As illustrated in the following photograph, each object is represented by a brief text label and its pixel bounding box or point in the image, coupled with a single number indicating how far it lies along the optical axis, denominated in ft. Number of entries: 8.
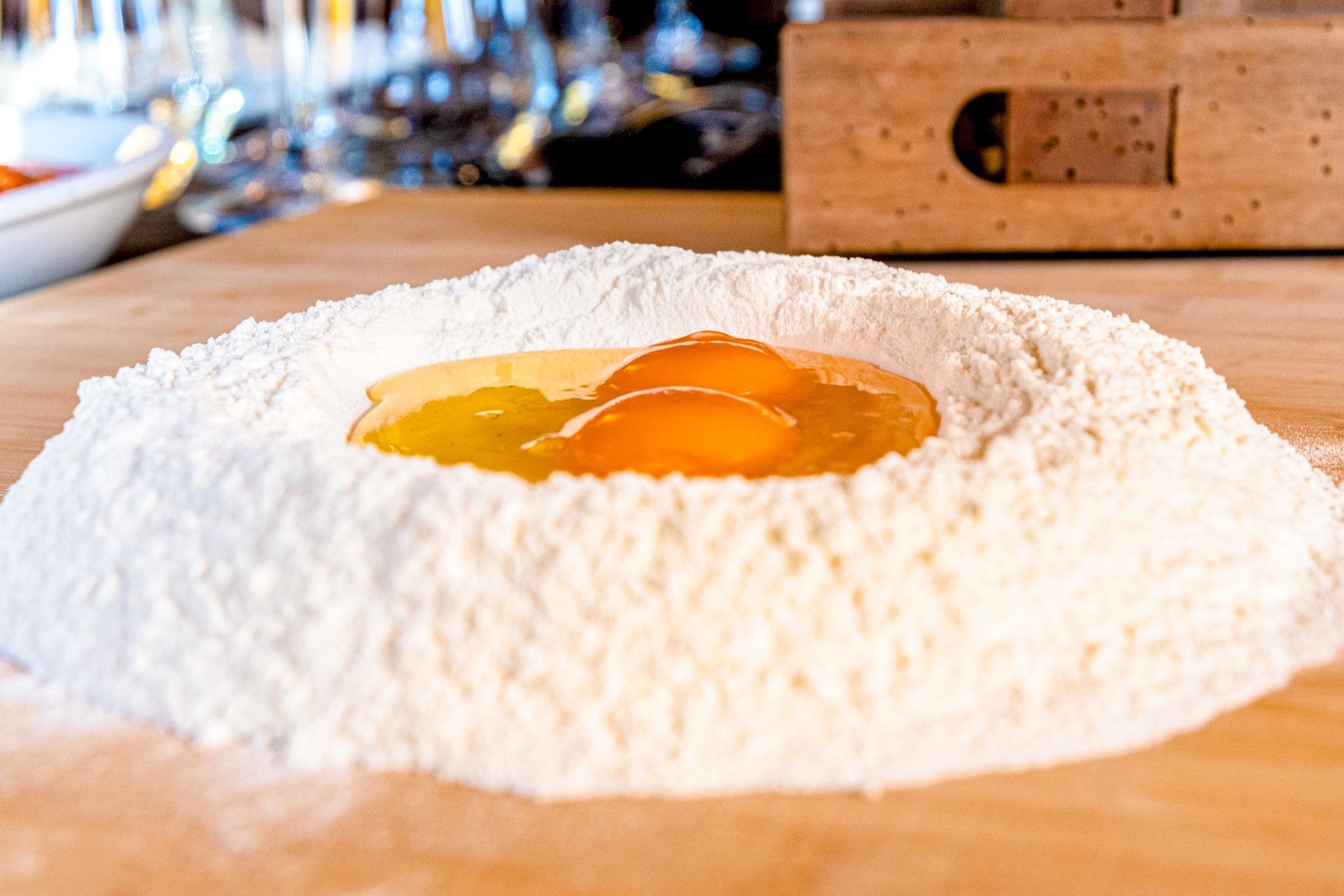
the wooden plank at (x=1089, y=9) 2.23
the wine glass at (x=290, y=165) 3.06
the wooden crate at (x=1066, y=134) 2.21
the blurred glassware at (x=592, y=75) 4.39
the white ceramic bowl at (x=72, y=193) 2.27
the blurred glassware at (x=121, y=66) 3.59
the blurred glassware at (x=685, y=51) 5.54
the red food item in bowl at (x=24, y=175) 2.40
